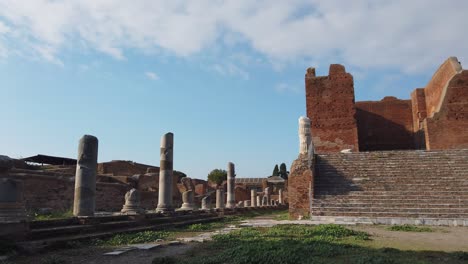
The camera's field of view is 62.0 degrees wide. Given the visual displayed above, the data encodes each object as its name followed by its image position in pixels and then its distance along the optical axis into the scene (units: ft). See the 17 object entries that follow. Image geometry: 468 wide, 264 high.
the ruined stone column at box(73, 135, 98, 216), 30.71
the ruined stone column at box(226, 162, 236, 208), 75.12
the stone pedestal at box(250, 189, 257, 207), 103.70
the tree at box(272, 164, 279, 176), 255.29
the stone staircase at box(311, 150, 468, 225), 36.47
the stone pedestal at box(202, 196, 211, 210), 59.77
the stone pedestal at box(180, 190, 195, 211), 51.75
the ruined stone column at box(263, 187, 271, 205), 114.11
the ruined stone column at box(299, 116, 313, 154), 50.85
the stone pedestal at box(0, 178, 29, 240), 20.97
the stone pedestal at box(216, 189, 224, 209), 70.71
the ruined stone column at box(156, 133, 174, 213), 44.32
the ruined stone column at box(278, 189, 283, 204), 120.78
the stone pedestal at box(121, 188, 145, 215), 36.29
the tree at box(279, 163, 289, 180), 253.44
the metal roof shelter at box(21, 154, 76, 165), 115.55
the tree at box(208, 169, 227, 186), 193.88
